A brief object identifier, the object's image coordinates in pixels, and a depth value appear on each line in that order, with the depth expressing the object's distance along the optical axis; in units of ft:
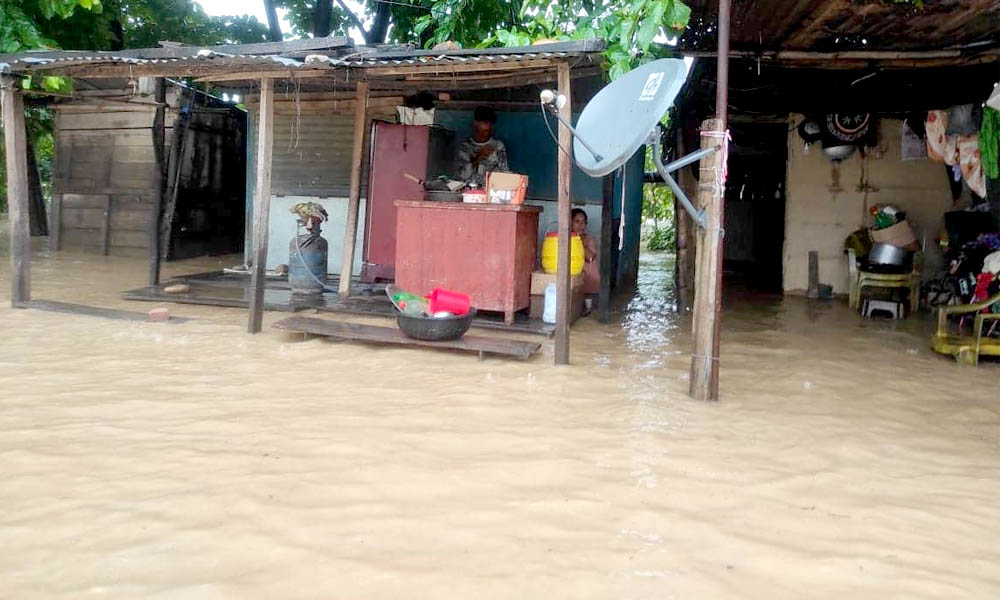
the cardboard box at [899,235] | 28.53
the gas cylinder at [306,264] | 25.71
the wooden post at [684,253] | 27.94
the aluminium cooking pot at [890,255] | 27.66
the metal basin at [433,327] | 18.84
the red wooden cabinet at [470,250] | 21.89
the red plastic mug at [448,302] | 19.43
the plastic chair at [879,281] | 27.30
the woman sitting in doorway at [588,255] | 27.71
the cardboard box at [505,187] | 22.20
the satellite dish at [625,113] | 13.15
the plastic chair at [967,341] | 19.11
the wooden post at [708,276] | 14.90
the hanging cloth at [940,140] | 26.20
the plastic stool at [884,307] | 26.89
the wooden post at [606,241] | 24.84
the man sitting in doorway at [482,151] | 28.09
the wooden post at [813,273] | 32.28
